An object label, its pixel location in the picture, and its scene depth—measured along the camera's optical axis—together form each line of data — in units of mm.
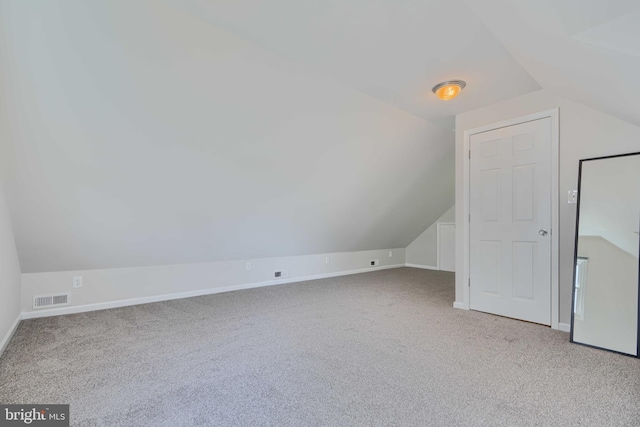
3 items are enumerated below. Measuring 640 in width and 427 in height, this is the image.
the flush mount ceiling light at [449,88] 2807
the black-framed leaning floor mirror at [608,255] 2434
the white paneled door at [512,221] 3027
